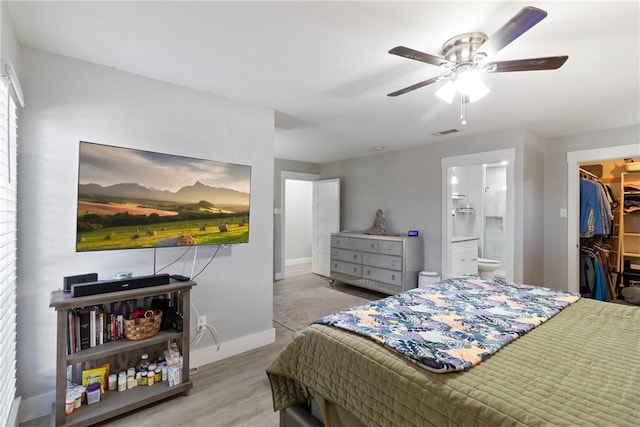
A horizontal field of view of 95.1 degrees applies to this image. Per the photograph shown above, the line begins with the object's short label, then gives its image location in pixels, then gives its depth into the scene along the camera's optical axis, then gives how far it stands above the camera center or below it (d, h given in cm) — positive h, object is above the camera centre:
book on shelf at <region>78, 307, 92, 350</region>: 182 -70
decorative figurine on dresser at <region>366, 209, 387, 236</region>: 484 -14
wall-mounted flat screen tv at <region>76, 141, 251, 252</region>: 192 +12
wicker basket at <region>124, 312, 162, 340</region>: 194 -75
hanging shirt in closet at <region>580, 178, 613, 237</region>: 395 +12
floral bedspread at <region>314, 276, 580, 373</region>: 120 -54
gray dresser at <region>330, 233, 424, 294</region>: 424 -68
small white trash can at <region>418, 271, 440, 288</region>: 408 -84
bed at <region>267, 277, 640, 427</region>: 88 -57
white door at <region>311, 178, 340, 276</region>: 569 -6
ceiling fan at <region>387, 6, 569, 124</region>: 133 +83
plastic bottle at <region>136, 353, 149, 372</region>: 211 -109
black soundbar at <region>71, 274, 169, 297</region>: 173 -44
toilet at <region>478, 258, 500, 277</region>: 492 -81
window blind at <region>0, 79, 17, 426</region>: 142 -21
